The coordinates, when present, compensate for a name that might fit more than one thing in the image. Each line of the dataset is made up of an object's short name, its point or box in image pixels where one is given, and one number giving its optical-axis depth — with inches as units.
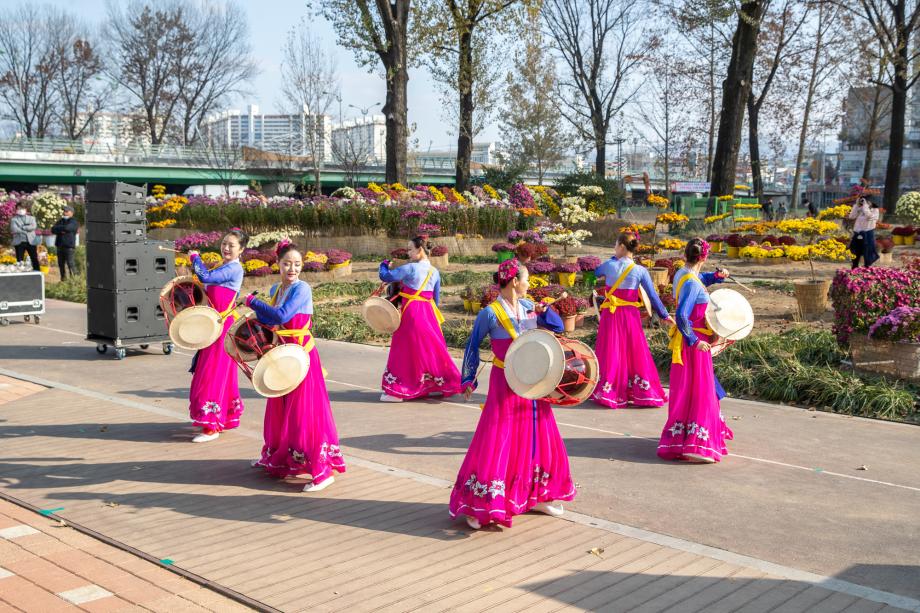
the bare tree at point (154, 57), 2519.7
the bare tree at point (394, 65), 1141.1
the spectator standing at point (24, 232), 817.5
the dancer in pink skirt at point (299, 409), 277.1
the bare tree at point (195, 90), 2568.9
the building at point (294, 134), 1755.4
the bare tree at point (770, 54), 1787.6
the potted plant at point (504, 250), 829.8
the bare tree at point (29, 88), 2664.9
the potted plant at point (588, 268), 692.1
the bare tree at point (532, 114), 1851.6
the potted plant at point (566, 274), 698.2
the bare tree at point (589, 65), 2062.0
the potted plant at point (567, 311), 517.7
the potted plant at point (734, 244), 880.9
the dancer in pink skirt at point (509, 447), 238.1
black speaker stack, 507.5
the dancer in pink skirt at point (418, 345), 410.9
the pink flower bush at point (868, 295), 413.1
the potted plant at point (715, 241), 956.6
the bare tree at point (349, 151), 1907.0
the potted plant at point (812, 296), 561.0
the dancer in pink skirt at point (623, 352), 393.7
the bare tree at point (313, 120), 1676.9
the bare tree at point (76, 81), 2642.7
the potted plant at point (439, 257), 884.7
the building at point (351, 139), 1956.2
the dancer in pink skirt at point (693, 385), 305.7
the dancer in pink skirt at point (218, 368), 338.6
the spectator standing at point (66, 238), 861.2
